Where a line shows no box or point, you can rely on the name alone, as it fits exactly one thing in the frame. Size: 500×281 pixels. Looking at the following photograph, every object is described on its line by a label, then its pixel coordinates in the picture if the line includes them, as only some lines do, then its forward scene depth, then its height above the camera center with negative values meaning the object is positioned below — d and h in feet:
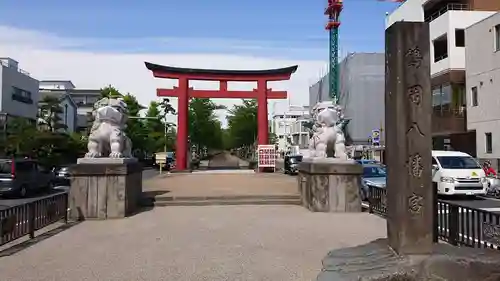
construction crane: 174.21 +48.26
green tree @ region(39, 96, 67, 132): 117.39 +9.30
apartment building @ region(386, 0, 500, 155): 98.37 +18.41
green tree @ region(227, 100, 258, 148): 182.70 +11.57
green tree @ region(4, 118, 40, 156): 94.07 +1.31
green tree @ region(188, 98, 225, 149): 165.89 +11.09
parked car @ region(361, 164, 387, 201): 49.21 -3.14
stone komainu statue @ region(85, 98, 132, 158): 39.20 +1.47
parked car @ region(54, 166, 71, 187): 74.64 -4.68
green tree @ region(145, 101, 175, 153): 169.27 +6.57
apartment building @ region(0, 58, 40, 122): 123.44 +16.15
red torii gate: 93.20 +12.30
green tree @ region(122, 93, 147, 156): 149.18 +7.34
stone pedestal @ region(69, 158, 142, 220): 36.06 -3.35
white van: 51.49 -3.18
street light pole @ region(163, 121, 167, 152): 165.17 +3.23
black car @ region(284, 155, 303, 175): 93.45 -2.94
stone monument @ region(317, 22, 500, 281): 16.83 -1.06
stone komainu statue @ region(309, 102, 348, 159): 41.17 +1.45
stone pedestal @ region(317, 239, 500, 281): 16.01 -4.22
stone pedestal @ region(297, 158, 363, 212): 38.68 -3.18
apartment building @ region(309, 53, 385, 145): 155.33 +18.90
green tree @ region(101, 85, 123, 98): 142.21 +18.51
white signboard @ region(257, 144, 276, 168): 90.07 -1.26
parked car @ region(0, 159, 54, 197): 55.21 -3.62
